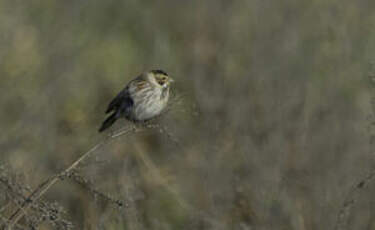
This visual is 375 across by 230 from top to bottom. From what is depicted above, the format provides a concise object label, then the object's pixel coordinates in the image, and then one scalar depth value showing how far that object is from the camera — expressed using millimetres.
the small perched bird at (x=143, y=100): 11883
